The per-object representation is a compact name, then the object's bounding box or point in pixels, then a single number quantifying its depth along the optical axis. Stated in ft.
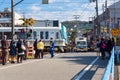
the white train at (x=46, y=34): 184.65
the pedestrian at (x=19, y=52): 99.66
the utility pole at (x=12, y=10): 126.82
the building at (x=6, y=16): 320.70
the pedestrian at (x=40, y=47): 124.36
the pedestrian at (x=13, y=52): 97.93
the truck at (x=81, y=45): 206.63
